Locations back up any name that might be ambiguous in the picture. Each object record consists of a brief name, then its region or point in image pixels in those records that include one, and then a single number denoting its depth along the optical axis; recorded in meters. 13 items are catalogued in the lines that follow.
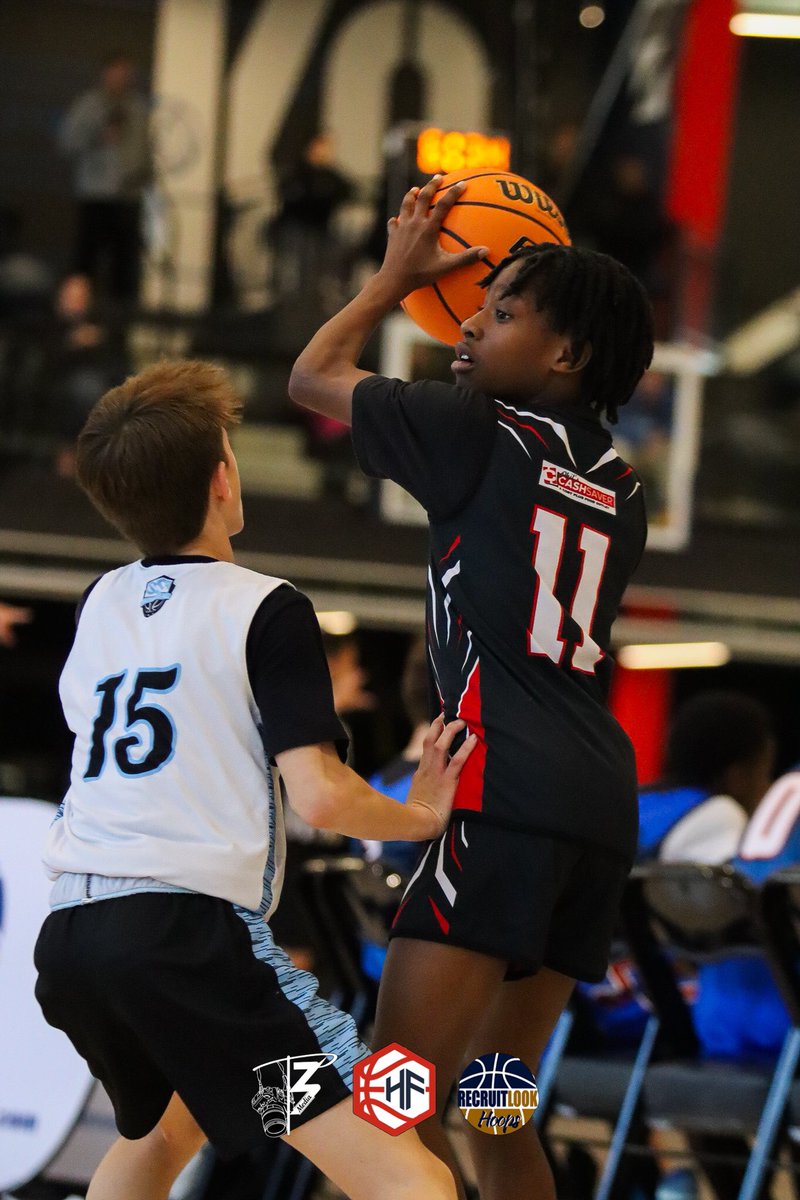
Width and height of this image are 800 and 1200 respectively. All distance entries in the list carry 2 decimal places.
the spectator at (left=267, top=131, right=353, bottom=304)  25.44
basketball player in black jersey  4.75
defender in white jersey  4.47
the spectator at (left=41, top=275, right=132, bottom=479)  23.20
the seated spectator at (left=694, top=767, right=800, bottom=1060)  8.27
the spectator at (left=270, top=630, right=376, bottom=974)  9.52
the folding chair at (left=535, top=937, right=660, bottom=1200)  7.99
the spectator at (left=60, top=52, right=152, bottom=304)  26.58
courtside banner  7.50
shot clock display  17.17
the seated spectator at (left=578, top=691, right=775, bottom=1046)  8.92
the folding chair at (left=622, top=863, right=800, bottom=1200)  7.50
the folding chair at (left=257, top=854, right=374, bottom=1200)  8.70
